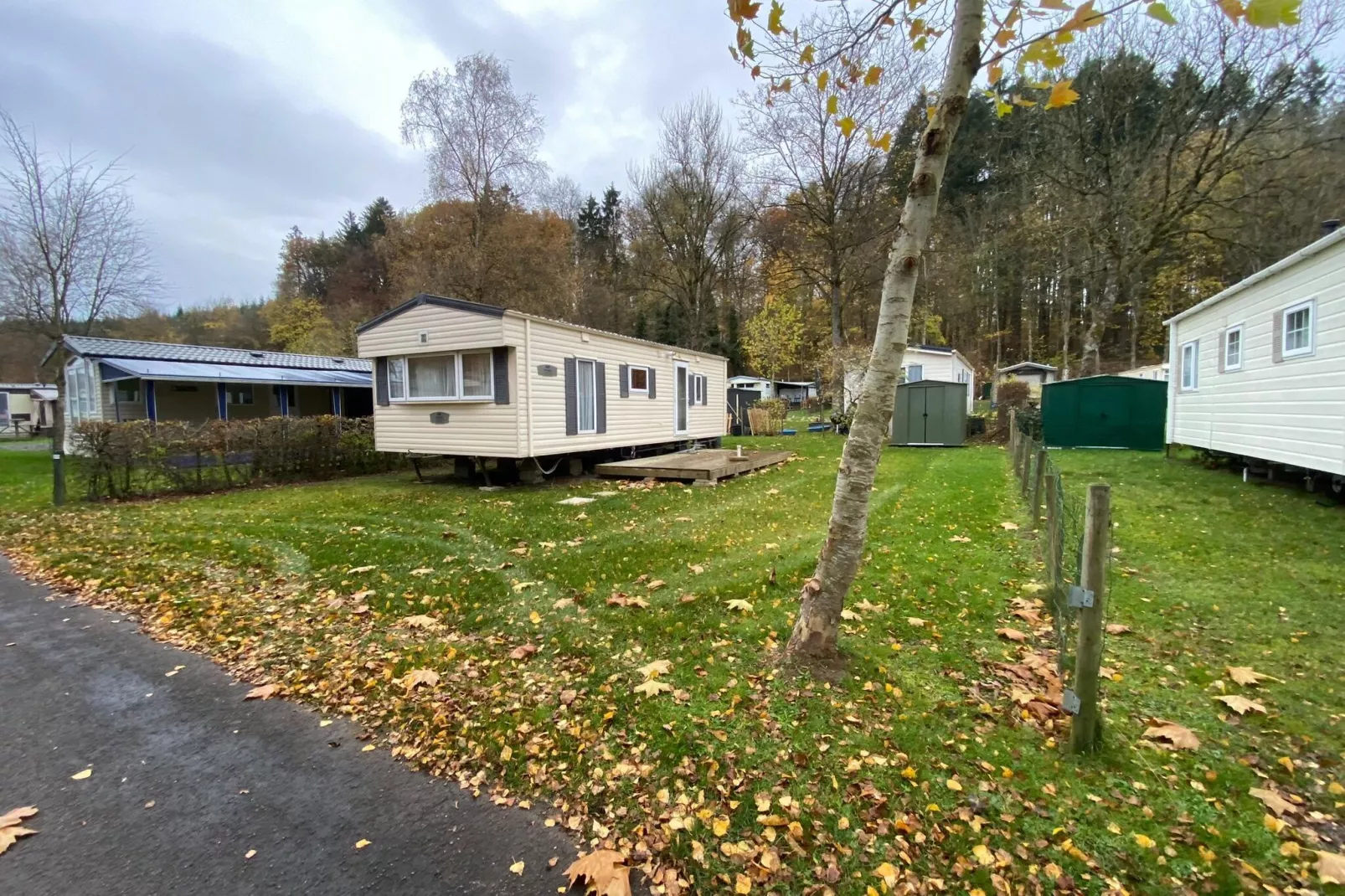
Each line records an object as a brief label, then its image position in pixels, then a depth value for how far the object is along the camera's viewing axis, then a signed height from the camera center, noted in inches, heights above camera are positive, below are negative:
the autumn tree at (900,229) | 109.5 +37.5
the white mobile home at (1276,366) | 272.5 +27.4
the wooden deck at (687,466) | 427.5 -36.2
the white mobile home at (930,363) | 1049.5 +97.3
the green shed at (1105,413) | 570.3 +1.9
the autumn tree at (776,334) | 1290.6 +188.4
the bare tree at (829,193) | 791.1 +327.4
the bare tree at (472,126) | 758.5 +389.9
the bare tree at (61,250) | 543.5 +172.3
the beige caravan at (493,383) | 374.0 +27.2
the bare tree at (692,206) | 974.4 +372.1
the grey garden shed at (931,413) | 682.8 +4.1
